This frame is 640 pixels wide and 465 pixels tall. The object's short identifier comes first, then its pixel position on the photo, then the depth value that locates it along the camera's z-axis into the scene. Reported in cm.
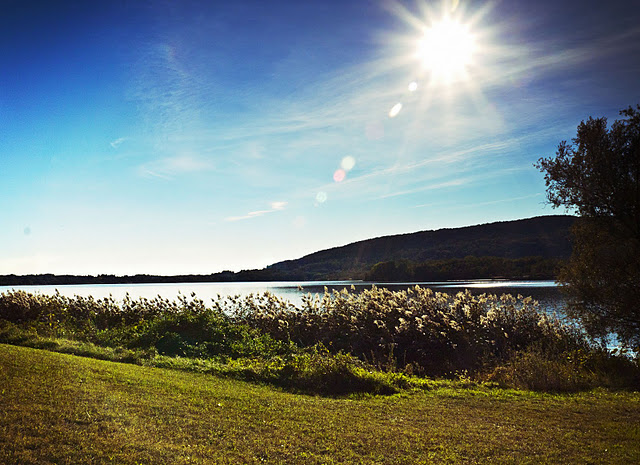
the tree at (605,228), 1134
